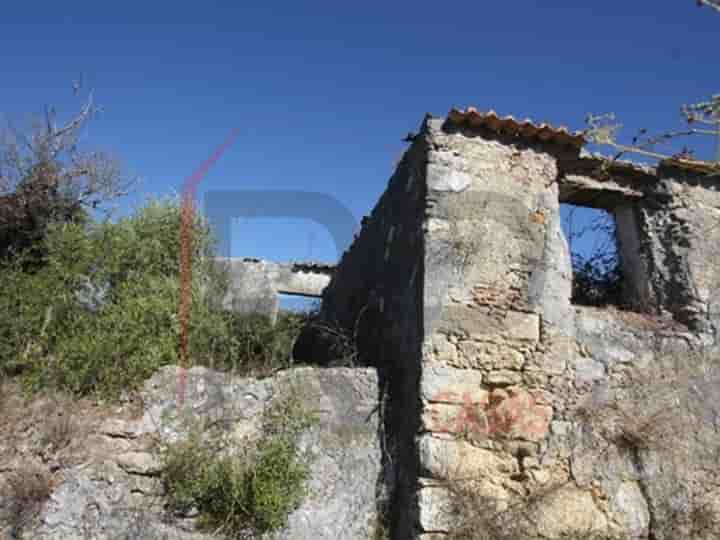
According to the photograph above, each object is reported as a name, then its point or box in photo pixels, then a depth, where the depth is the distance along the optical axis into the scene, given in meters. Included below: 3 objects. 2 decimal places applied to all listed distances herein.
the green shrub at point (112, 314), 4.99
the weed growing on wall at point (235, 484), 4.45
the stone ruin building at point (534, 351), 4.68
